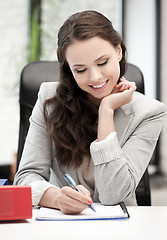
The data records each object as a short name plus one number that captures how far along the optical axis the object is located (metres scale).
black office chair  1.97
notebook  1.34
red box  1.30
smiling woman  1.55
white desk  1.21
